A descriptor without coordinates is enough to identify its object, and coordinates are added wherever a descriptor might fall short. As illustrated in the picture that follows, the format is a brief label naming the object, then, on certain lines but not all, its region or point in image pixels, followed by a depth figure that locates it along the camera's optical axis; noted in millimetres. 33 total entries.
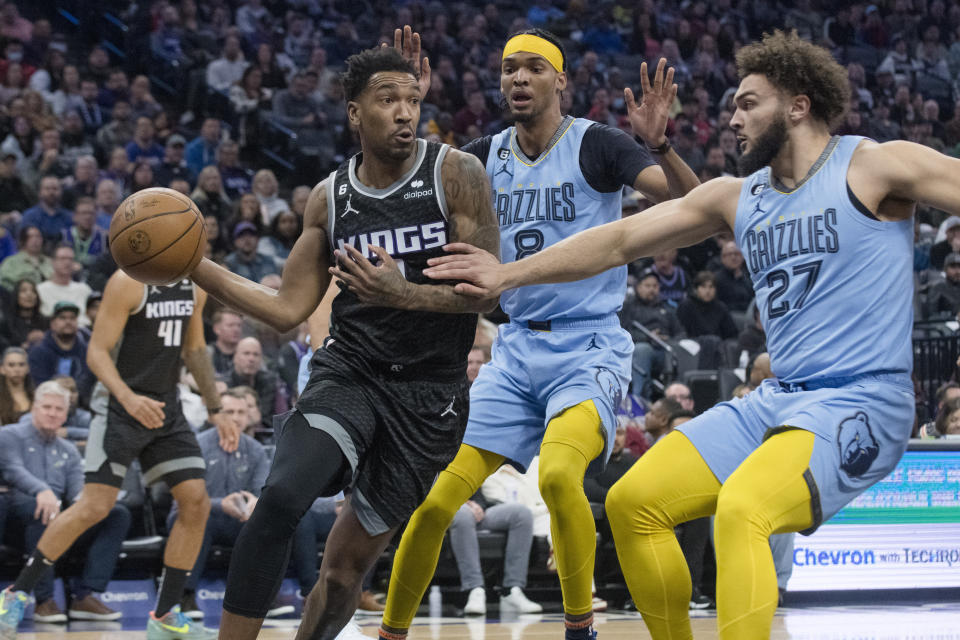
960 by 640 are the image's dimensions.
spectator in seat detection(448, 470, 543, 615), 8352
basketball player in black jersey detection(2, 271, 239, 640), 6828
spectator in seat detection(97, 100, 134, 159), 13336
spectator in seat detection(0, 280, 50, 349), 10164
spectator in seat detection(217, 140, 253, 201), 13516
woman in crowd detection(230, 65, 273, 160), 14727
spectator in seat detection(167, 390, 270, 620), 8258
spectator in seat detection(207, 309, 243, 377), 10289
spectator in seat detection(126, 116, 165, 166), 13195
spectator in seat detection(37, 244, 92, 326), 10484
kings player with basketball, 4289
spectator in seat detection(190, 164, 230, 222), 12508
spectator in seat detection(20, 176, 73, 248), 11623
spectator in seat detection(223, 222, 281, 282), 11773
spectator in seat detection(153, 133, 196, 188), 12891
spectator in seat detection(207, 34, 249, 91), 15172
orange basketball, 4156
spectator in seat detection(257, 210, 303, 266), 12312
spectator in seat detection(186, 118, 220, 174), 13820
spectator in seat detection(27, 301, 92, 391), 9656
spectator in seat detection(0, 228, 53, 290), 10828
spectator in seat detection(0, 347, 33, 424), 8680
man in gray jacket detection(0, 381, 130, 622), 7840
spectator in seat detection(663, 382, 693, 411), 10016
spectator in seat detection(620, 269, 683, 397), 11836
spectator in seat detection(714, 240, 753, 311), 13273
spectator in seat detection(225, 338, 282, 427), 9727
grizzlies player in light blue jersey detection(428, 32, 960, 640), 3596
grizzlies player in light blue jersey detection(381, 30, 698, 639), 4809
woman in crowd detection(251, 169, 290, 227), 13094
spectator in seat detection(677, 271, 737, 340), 12414
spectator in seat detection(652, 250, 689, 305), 13102
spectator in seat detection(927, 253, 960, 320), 12773
